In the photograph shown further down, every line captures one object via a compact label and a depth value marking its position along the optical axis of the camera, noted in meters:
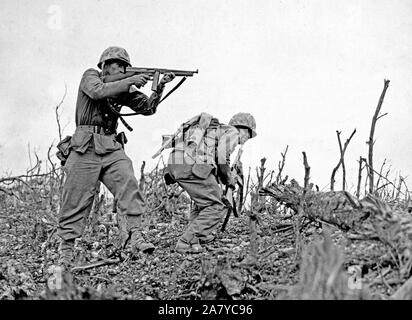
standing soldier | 5.80
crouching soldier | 6.00
